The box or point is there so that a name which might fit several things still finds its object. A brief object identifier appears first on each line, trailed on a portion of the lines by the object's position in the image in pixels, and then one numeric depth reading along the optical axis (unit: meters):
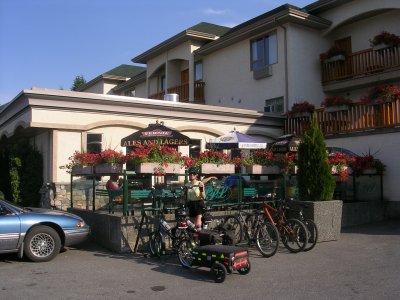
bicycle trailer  7.24
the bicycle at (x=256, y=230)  9.25
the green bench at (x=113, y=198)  10.68
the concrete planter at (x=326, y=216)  10.90
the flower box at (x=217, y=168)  11.45
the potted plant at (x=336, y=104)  17.16
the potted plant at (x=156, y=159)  10.67
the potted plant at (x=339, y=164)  13.11
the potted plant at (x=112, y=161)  11.42
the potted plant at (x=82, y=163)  12.12
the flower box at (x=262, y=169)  12.22
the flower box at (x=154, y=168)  10.63
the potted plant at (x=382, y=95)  15.50
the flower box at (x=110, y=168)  11.42
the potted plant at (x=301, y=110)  19.22
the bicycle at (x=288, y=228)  9.53
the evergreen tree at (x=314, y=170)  11.26
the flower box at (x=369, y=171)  15.09
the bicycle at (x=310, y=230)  9.76
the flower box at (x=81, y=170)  12.35
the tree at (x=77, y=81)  61.69
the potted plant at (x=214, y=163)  11.48
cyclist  9.32
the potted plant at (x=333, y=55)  21.64
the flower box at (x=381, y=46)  19.77
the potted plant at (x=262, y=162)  12.27
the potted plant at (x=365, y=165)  14.89
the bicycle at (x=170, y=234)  8.59
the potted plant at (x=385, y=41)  19.56
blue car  8.92
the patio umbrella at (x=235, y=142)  14.52
